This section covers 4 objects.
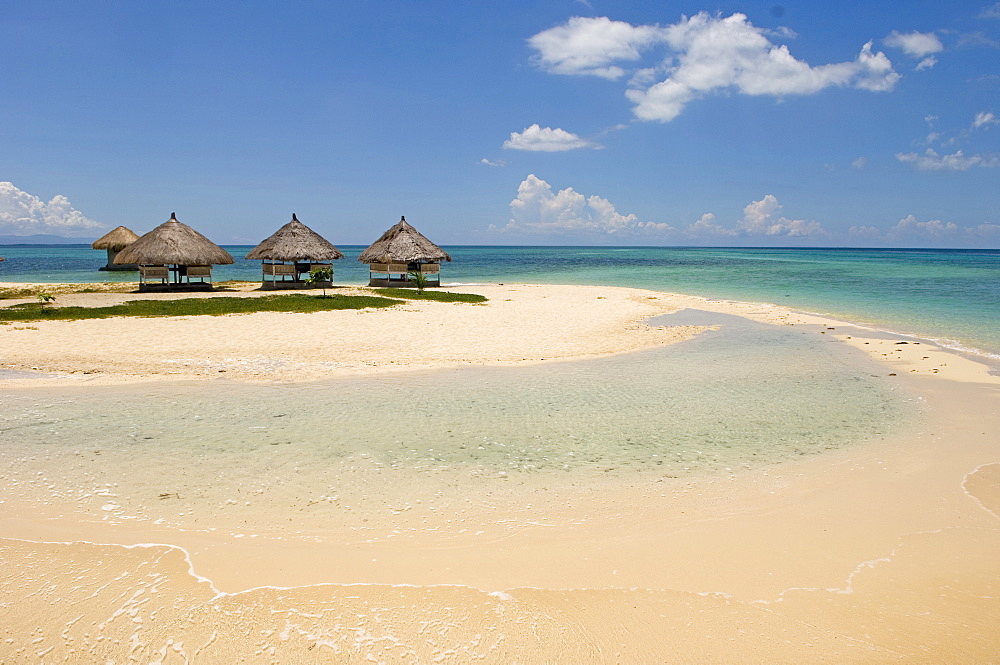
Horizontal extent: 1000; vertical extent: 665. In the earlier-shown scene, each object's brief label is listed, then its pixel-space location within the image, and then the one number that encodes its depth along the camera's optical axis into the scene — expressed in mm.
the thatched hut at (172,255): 26172
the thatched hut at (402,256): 30281
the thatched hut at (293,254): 29328
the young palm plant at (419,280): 28172
